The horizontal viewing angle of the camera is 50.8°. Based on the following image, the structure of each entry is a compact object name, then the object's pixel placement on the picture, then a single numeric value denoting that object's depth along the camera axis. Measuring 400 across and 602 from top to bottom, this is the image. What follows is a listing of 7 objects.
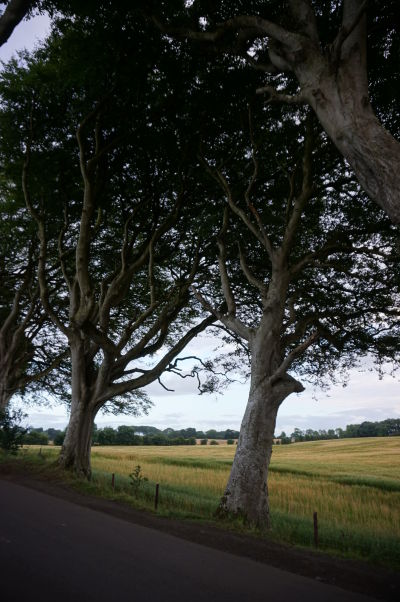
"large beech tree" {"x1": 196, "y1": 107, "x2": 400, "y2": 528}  11.17
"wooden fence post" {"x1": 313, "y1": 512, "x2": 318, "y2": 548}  8.34
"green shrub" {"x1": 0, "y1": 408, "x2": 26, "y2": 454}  20.17
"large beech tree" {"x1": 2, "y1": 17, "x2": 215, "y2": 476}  12.56
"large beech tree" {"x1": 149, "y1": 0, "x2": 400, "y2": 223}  6.28
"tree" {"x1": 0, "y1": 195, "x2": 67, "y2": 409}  19.12
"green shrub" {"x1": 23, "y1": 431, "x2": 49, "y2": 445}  63.34
